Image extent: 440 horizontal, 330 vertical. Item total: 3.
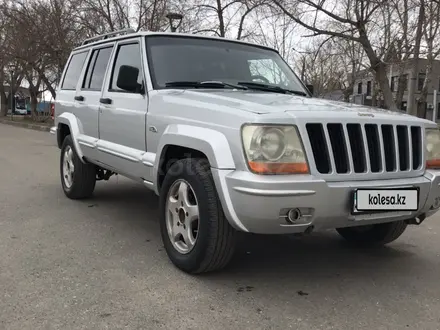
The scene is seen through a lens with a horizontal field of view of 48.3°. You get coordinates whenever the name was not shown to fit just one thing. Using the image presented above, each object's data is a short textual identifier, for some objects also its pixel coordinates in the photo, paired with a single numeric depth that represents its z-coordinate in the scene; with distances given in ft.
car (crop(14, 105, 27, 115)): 222.81
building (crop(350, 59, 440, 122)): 62.04
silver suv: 10.50
